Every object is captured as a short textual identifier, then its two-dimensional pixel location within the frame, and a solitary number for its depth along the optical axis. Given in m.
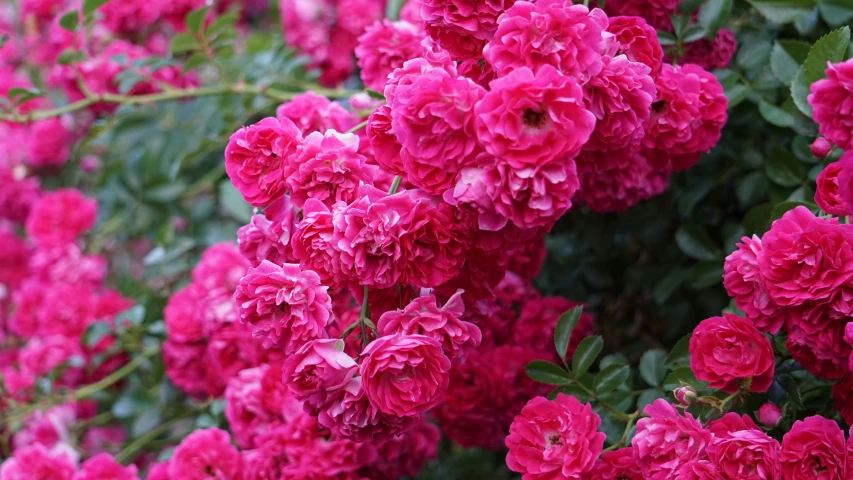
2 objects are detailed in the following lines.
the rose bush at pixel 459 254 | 0.56
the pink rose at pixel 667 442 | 0.58
